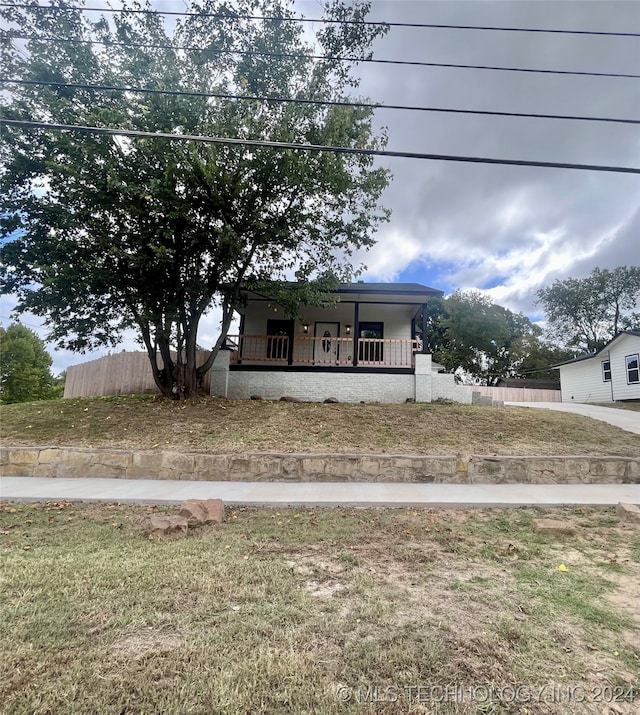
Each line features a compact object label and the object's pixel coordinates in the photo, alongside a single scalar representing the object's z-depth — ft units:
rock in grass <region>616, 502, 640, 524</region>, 14.12
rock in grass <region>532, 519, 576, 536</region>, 12.91
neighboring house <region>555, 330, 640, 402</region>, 61.57
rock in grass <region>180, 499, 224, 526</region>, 13.30
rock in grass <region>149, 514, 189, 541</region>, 12.11
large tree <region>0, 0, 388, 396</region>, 28.73
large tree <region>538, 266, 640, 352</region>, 107.76
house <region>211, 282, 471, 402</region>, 41.96
